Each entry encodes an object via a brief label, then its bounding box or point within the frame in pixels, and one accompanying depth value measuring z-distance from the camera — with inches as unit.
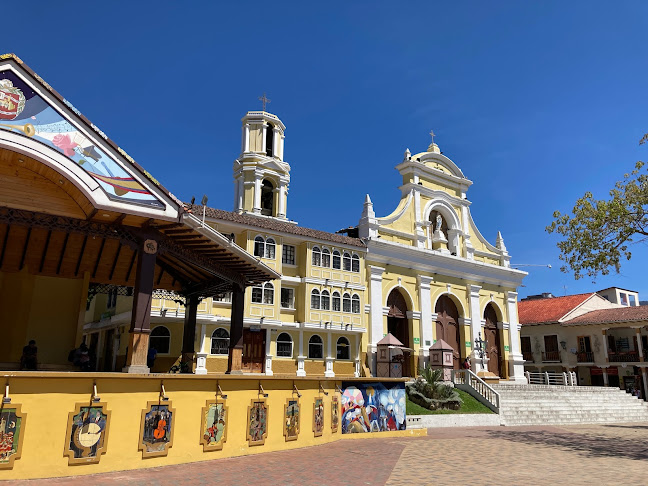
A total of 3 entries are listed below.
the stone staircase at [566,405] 1037.8
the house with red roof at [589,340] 1648.6
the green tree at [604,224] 781.9
